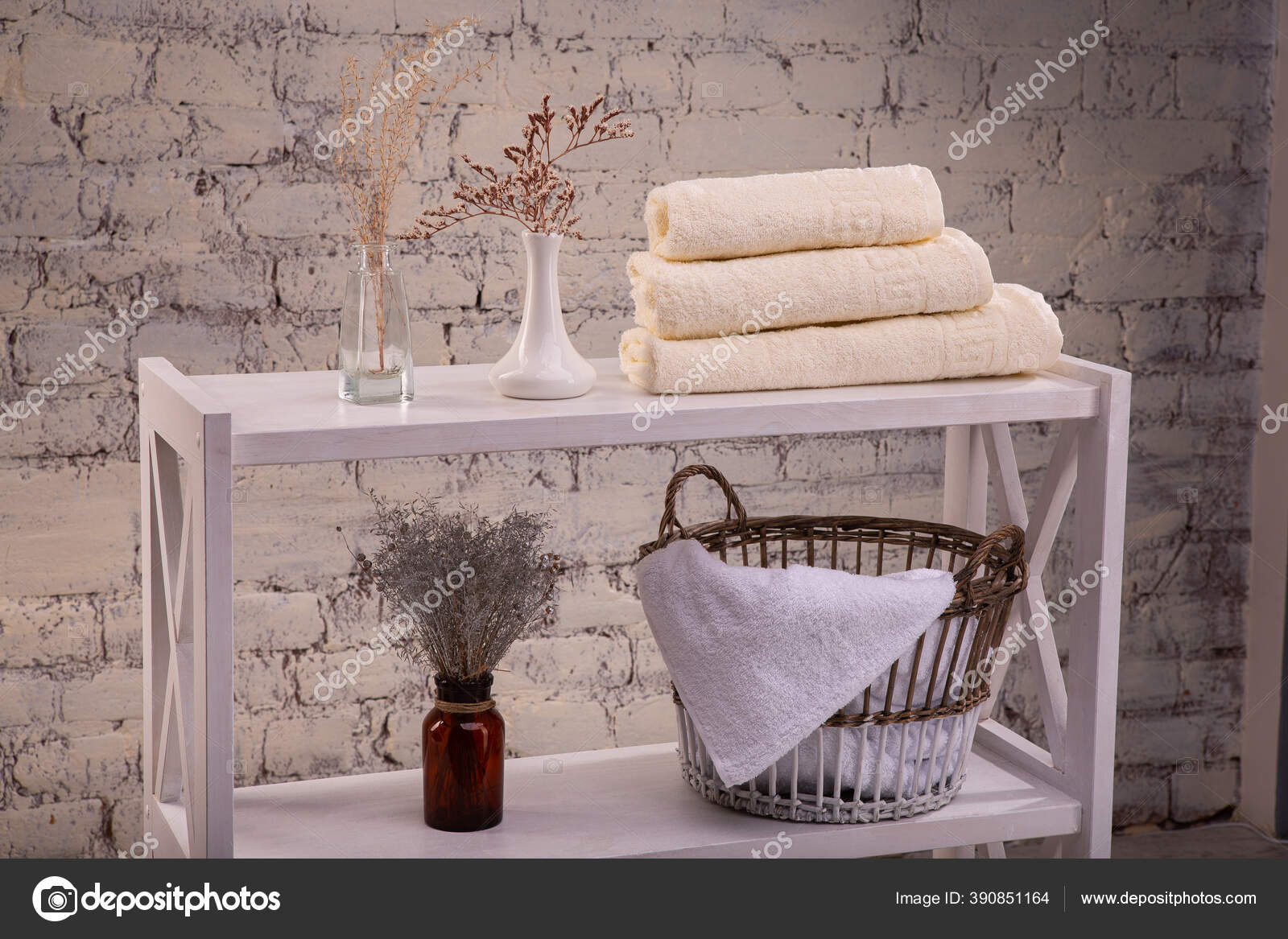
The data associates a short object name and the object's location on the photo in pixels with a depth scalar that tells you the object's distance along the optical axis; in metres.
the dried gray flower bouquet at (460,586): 1.22
